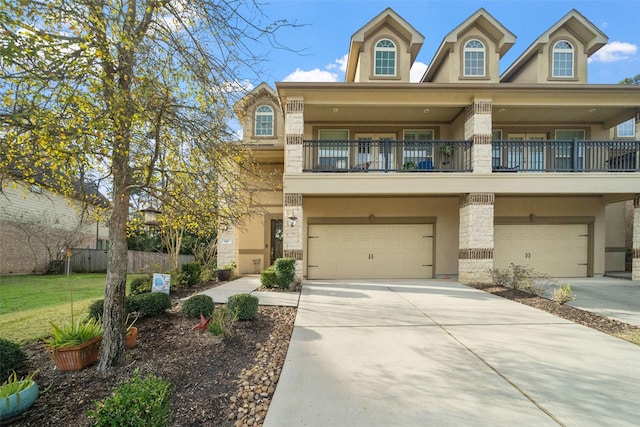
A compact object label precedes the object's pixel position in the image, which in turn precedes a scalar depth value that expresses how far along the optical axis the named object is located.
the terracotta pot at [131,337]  4.12
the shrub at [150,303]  5.32
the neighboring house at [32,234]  13.48
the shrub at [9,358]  3.21
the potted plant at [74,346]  3.54
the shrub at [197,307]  5.43
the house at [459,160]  10.27
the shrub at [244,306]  5.31
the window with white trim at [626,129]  12.99
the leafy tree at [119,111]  3.06
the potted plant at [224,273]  11.14
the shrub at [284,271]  8.79
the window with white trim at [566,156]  11.17
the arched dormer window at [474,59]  11.64
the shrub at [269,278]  8.96
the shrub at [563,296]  7.08
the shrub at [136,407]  2.11
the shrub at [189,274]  9.19
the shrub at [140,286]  7.17
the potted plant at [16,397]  2.61
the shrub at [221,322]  4.53
